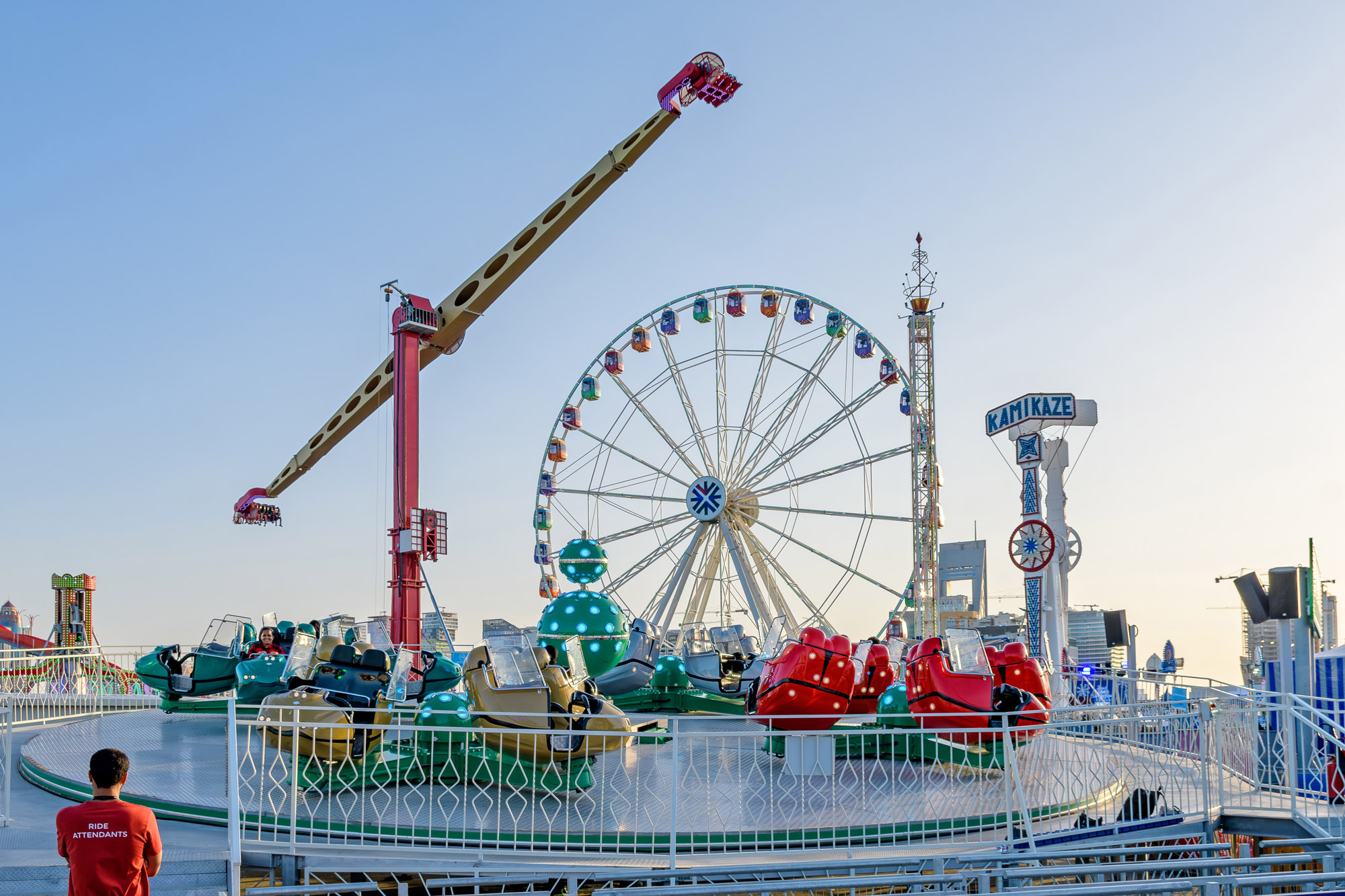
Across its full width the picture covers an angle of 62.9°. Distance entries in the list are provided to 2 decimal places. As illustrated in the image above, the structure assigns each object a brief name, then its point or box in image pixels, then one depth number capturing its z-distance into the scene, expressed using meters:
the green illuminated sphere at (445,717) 8.98
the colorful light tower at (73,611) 30.44
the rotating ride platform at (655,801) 7.05
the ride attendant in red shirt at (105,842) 4.39
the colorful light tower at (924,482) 28.41
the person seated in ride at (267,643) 14.40
